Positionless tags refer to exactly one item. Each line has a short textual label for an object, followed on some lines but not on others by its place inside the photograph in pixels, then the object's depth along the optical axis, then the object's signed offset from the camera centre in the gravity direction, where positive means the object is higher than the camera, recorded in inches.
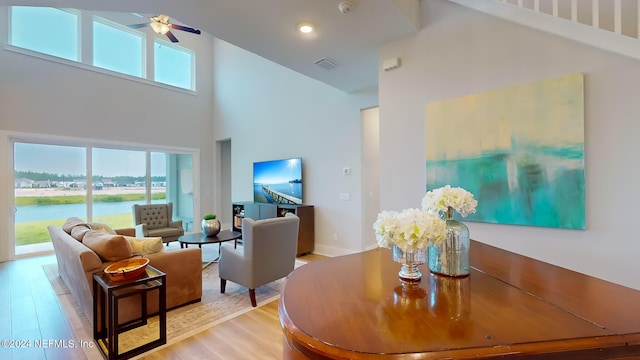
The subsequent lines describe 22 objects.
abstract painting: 76.6 +8.8
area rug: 91.4 -50.6
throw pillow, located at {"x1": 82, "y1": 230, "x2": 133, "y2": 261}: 94.3 -21.5
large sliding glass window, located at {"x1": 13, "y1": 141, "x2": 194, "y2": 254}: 196.2 +0.7
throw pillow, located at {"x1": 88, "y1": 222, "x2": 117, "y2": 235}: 130.8 -20.4
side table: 78.5 -37.9
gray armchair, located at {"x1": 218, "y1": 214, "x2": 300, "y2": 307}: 111.4 -30.7
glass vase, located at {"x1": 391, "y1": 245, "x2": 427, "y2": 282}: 46.6 -13.9
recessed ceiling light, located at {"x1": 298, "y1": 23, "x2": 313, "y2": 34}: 99.3 +56.4
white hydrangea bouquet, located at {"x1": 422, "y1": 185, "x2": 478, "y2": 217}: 50.3 -4.0
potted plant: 162.6 -26.1
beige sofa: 93.1 -30.3
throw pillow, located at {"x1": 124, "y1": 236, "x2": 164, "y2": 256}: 108.6 -24.4
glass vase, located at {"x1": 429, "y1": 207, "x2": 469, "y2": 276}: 49.2 -12.9
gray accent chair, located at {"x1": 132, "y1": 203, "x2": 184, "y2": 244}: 203.3 -30.3
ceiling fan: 165.9 +97.6
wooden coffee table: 150.4 -31.6
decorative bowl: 84.2 -26.9
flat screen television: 203.9 +0.8
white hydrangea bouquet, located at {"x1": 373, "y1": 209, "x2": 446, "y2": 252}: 43.2 -8.0
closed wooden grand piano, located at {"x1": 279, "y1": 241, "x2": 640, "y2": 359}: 28.7 -17.2
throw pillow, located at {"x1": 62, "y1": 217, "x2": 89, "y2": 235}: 125.7 -18.3
